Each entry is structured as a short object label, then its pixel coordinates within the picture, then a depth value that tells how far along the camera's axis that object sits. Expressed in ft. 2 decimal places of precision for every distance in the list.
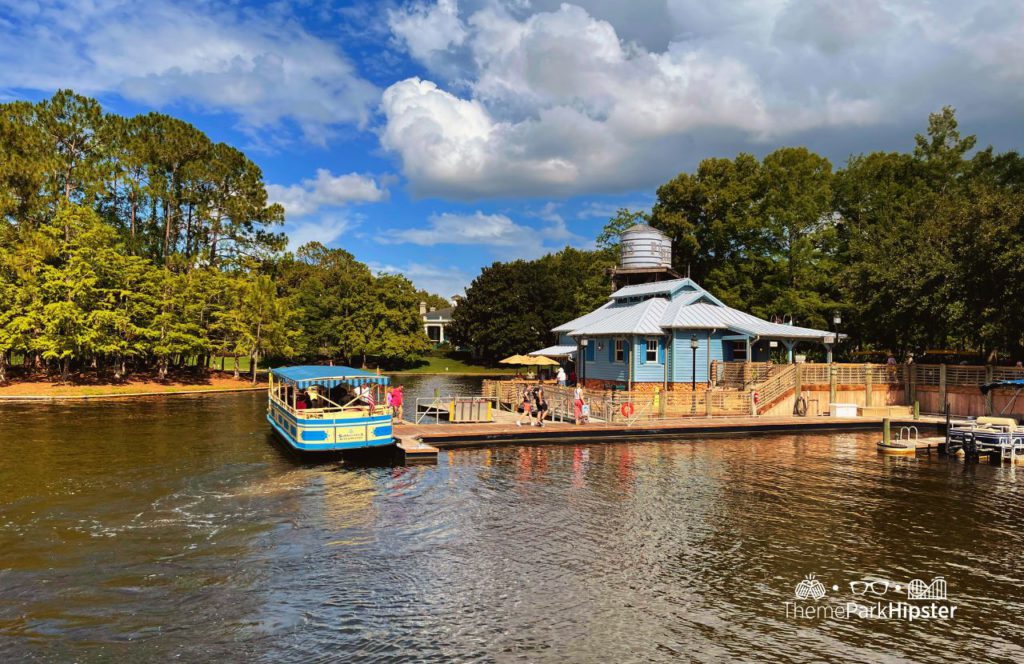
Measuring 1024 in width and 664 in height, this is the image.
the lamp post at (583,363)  155.22
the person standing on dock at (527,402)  107.16
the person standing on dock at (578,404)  107.24
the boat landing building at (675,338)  133.59
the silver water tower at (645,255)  177.17
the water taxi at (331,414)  78.89
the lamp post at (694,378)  116.16
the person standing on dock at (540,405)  103.60
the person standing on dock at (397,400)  102.17
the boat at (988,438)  85.46
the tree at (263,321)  226.58
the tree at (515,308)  310.24
